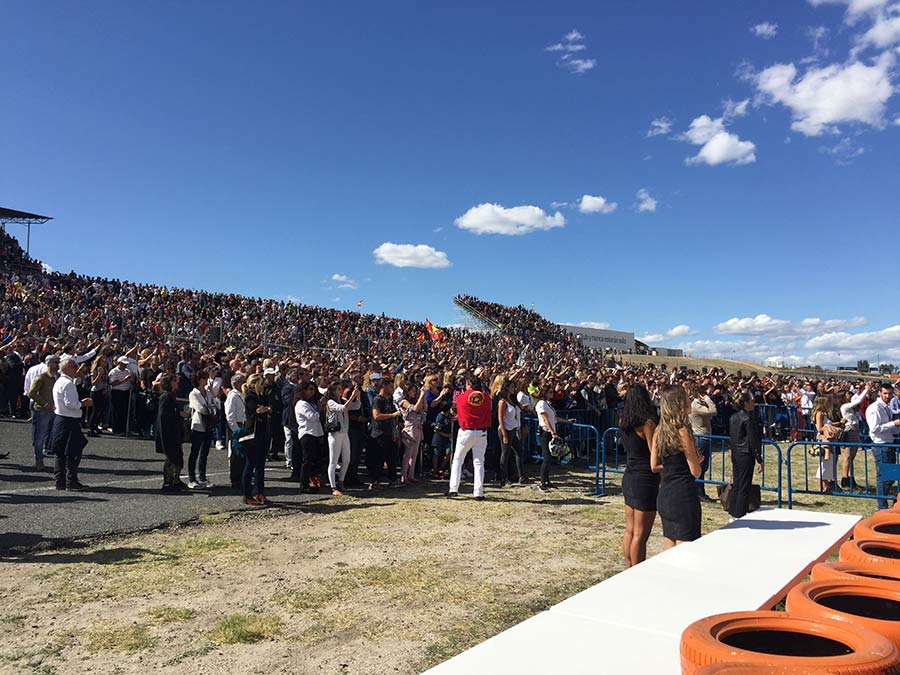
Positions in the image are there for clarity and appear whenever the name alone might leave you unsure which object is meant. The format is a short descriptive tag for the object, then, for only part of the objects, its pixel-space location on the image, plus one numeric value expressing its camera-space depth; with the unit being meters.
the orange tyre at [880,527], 3.22
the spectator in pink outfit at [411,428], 10.47
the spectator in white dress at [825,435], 10.35
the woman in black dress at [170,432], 8.74
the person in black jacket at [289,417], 10.40
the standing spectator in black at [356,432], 10.05
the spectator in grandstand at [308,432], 9.12
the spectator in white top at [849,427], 11.16
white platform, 2.32
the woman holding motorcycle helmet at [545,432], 10.05
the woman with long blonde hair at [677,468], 4.77
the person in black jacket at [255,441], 8.19
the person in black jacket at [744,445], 7.67
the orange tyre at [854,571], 2.59
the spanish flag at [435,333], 36.59
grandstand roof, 51.88
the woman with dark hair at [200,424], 9.10
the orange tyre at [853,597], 2.33
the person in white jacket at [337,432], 9.18
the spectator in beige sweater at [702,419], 10.39
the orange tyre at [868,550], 2.88
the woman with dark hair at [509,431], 10.22
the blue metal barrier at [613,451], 9.52
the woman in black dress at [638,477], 5.11
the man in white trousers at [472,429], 9.23
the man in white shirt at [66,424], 8.22
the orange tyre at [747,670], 1.65
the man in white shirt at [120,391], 13.35
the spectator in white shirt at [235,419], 9.12
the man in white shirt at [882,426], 9.90
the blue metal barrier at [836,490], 8.45
